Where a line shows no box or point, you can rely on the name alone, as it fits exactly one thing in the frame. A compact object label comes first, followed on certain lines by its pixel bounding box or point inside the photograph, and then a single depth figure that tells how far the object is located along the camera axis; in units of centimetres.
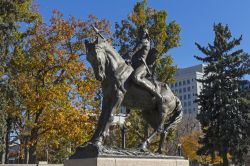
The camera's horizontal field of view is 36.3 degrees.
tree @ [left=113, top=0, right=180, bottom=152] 3064
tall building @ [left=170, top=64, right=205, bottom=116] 13450
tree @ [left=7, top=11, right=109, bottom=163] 2511
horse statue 988
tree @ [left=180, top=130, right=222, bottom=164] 6059
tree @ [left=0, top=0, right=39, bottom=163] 2477
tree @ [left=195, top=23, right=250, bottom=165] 3203
